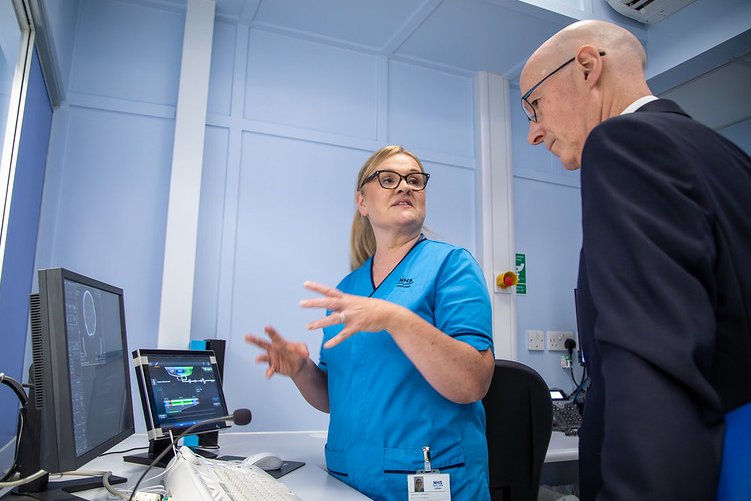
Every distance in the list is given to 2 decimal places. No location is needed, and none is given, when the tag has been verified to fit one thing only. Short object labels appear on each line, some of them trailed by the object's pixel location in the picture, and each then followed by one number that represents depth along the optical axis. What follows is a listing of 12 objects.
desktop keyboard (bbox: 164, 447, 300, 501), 0.81
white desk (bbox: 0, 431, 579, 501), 1.13
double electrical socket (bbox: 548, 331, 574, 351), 3.09
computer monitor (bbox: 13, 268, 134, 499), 0.82
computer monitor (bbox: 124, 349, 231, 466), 1.35
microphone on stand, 1.10
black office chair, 1.62
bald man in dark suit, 0.54
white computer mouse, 1.30
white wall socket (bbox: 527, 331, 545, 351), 3.04
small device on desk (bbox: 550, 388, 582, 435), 2.36
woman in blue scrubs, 1.07
